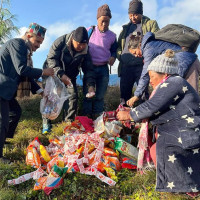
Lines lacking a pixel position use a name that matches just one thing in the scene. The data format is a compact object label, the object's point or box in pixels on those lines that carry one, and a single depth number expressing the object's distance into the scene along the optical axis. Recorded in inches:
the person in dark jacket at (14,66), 120.6
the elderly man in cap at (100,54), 181.6
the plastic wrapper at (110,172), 110.8
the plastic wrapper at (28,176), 106.1
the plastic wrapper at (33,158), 119.7
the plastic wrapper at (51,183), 99.3
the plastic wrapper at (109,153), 120.6
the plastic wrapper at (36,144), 130.0
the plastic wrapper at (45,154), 122.7
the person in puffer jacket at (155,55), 120.3
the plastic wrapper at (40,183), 100.9
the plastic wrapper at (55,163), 113.3
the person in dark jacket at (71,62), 160.7
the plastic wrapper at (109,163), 114.3
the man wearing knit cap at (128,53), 179.8
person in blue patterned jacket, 88.7
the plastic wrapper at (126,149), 122.6
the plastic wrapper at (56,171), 105.1
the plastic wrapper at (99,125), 140.1
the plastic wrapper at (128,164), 119.1
